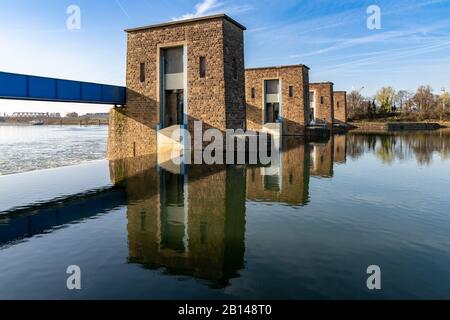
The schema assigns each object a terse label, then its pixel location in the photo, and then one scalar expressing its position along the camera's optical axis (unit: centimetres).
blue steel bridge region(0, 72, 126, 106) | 1531
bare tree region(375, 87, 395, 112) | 7995
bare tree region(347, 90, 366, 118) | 7944
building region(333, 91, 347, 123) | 5350
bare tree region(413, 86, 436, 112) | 8294
